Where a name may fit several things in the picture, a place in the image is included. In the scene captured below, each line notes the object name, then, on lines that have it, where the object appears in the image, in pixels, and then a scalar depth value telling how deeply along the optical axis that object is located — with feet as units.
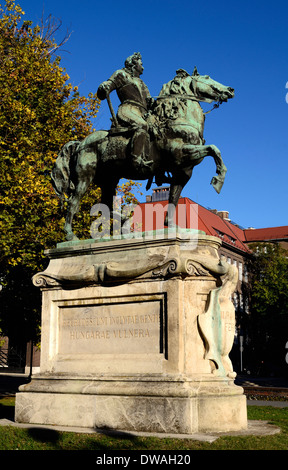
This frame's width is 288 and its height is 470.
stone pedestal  30.48
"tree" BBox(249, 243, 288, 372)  174.70
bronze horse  35.88
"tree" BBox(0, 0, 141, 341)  63.00
